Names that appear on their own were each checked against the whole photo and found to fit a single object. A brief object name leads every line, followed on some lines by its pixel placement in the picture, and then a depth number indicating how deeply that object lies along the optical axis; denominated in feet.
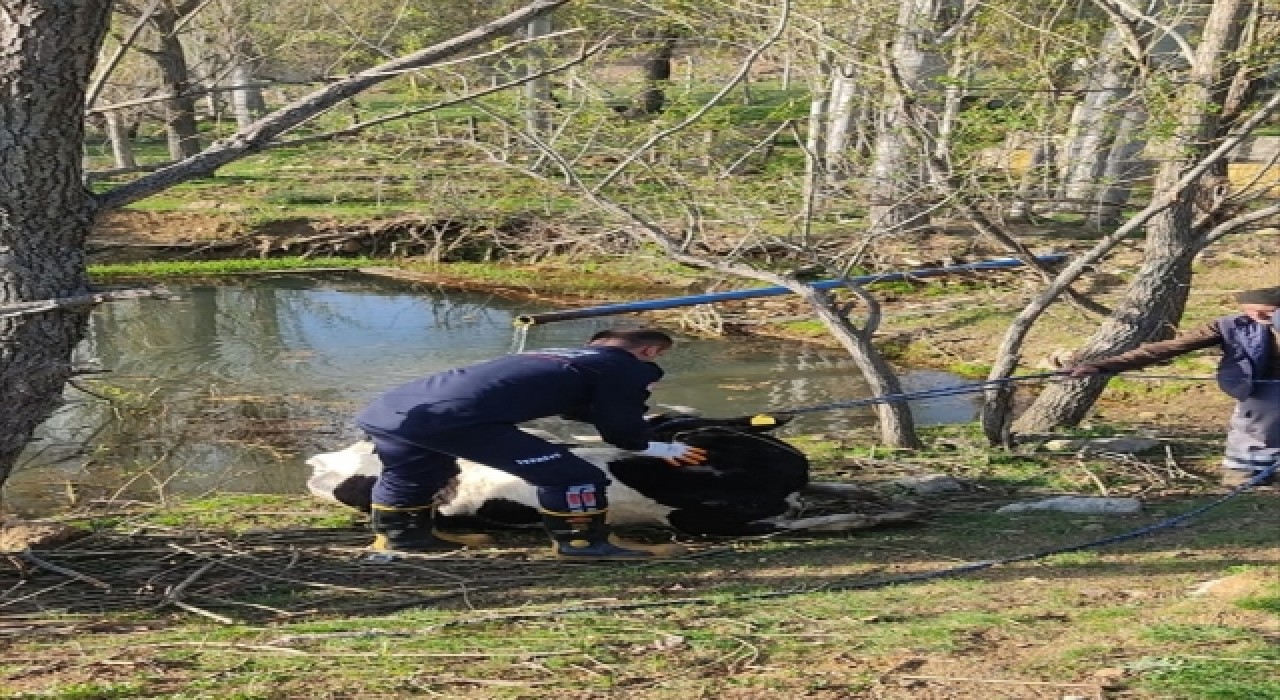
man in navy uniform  22.43
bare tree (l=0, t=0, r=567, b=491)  17.58
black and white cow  24.23
